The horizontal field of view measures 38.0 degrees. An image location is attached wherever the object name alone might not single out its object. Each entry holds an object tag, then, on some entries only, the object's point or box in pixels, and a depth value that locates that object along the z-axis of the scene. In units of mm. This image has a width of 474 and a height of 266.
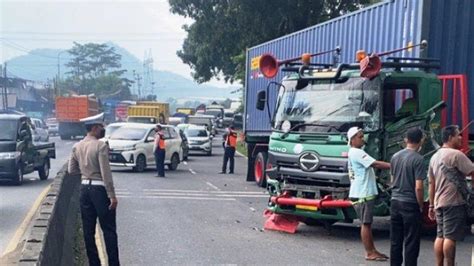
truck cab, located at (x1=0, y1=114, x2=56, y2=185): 17359
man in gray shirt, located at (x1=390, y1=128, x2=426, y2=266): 7801
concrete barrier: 5992
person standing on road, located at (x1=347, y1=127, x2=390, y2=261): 8984
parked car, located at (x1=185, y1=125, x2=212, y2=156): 34844
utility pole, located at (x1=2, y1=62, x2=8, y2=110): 46750
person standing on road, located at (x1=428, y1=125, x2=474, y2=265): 7578
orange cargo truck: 49312
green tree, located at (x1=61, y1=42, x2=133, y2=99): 114750
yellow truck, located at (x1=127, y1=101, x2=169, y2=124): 38000
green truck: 10398
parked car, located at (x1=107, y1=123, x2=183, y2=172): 22250
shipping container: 11414
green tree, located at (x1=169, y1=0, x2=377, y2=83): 32969
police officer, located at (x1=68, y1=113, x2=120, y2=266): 7769
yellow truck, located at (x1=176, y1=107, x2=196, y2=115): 69600
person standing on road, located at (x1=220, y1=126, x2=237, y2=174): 22880
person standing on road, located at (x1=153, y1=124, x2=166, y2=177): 20938
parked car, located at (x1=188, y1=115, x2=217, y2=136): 40566
